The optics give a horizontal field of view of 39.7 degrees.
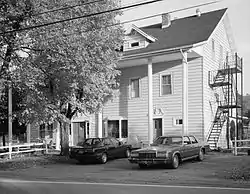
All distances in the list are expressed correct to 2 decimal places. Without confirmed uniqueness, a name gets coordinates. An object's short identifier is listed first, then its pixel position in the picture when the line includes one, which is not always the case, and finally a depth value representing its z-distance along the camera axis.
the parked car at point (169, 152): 14.11
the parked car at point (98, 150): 17.39
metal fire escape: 22.88
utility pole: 21.98
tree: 15.16
